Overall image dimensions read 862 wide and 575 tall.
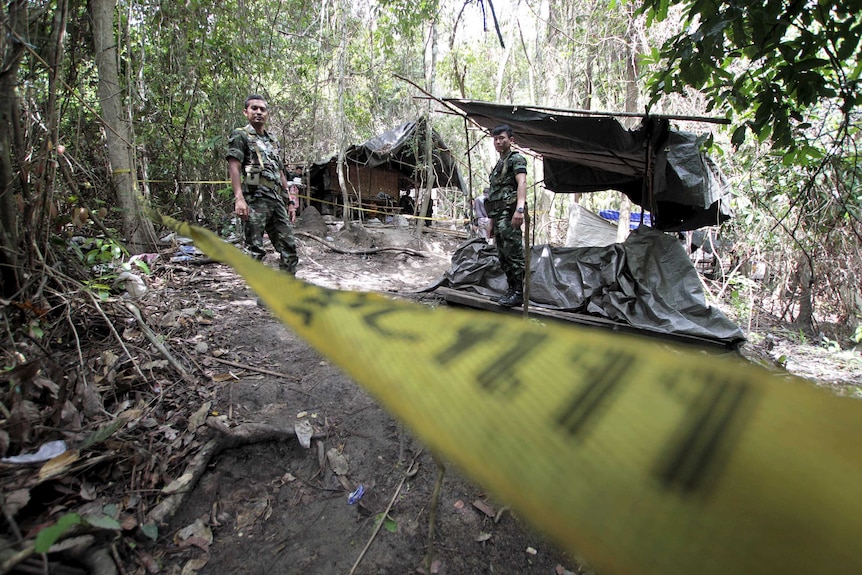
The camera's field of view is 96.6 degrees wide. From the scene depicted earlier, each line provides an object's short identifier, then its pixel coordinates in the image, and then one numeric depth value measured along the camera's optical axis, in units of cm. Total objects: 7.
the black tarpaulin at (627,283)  380
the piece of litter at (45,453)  141
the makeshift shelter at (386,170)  991
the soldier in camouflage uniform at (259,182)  378
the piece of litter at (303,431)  207
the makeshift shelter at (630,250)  368
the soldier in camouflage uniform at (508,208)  416
